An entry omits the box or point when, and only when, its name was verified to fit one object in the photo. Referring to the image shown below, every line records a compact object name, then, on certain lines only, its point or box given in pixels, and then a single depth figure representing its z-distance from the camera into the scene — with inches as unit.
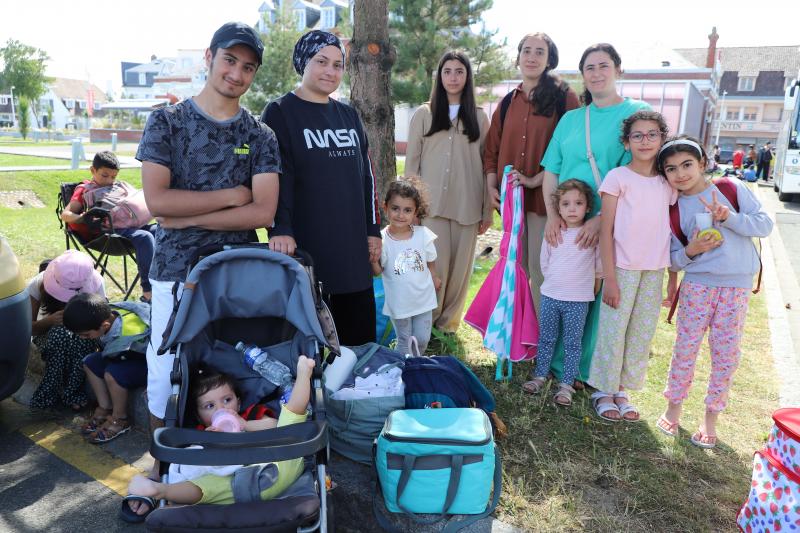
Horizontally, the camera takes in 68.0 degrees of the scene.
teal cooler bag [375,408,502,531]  98.9
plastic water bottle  107.3
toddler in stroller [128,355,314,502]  85.2
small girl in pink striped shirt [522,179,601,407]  143.9
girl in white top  153.7
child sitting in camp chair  215.2
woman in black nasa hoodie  121.6
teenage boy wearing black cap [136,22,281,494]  102.3
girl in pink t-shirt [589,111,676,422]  133.4
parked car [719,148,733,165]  1961.1
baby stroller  79.4
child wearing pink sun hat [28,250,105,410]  145.4
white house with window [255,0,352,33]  1777.8
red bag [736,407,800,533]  89.7
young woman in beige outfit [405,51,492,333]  173.6
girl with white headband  127.7
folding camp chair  210.7
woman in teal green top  141.8
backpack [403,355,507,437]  121.0
